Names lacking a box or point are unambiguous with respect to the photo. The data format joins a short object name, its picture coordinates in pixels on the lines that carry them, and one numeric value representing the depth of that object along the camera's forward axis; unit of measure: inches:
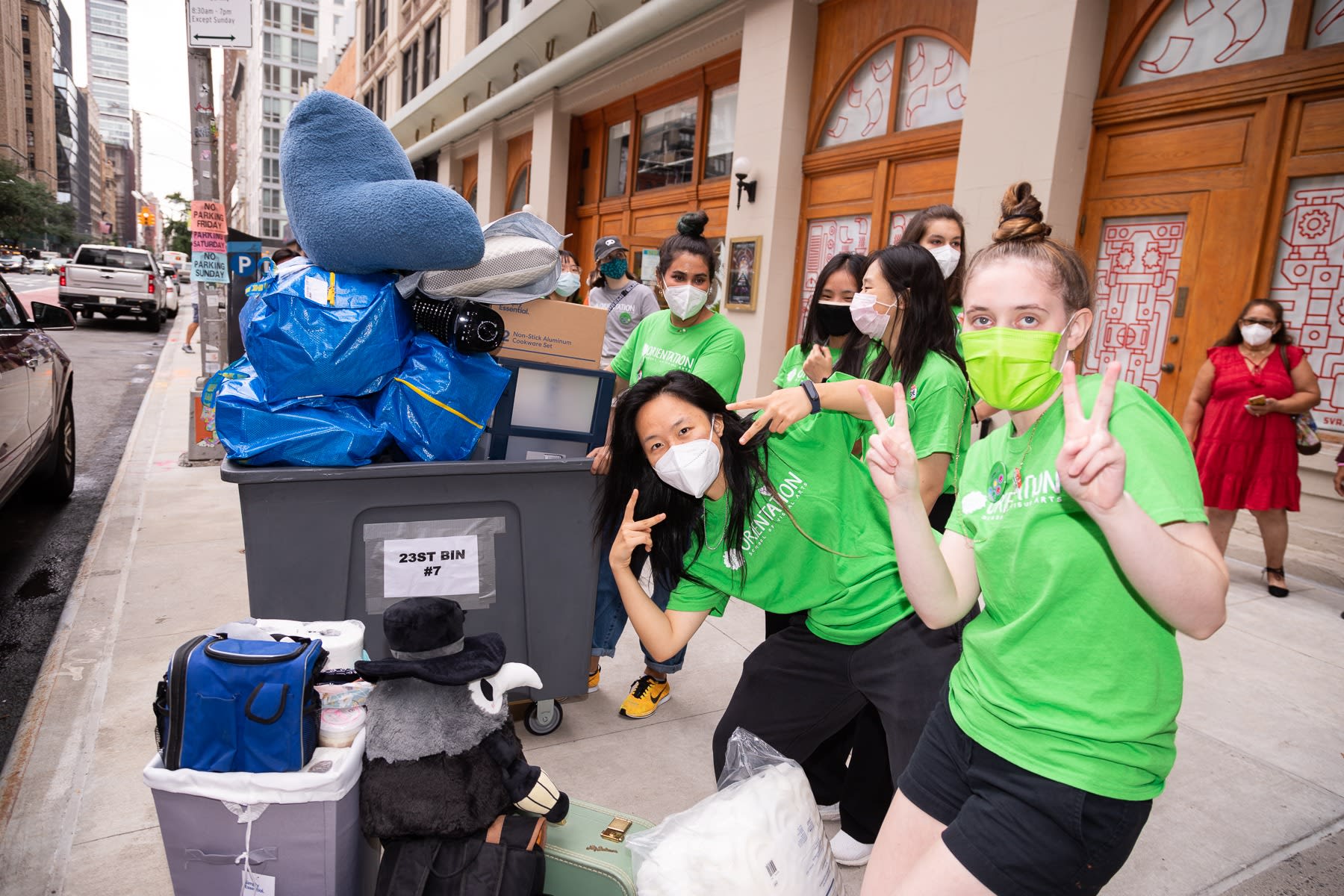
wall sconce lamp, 334.6
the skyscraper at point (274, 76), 2358.5
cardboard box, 105.6
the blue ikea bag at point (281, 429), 84.8
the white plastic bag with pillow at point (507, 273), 95.3
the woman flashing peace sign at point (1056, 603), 41.8
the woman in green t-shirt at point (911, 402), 82.7
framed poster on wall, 333.4
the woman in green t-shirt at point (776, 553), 74.7
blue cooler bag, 62.4
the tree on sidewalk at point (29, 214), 2096.5
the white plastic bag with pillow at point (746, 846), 62.9
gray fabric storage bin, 62.5
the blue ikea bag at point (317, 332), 85.2
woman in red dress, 177.6
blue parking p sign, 289.3
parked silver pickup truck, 682.2
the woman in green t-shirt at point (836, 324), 97.6
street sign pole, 286.0
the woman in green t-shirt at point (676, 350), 116.7
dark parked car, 166.9
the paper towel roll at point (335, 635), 72.1
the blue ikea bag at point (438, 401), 91.6
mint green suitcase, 70.3
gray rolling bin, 87.6
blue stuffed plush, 88.4
